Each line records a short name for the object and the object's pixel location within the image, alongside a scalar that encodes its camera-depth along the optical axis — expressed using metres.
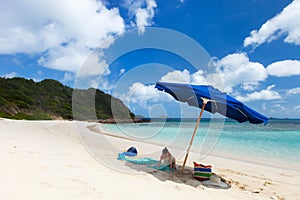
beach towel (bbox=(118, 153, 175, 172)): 5.59
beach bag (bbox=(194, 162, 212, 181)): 4.91
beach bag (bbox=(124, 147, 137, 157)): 7.27
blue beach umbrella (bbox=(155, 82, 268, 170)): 4.89
